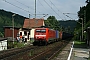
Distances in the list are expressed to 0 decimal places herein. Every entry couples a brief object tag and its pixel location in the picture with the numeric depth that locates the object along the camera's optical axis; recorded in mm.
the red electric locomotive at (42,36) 37469
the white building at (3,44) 28656
